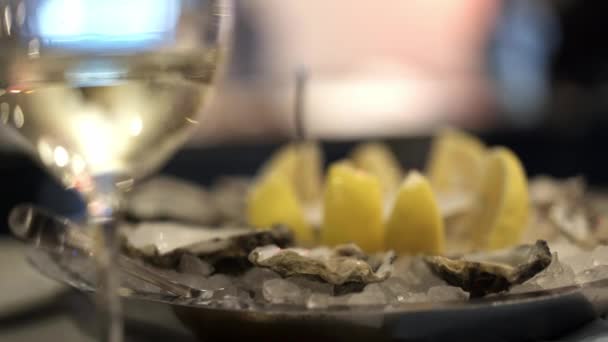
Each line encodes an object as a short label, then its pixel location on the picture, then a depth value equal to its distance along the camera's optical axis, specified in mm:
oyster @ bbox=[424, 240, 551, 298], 659
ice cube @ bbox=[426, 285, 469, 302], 661
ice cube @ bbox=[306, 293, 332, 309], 642
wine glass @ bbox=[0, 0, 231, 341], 614
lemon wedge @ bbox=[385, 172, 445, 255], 771
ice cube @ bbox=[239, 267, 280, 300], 688
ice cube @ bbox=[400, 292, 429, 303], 659
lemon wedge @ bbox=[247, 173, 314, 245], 839
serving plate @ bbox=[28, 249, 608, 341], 643
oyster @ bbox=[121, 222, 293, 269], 711
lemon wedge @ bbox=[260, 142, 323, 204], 967
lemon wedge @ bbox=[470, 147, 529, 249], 797
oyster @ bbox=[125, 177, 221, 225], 857
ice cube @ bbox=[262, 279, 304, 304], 660
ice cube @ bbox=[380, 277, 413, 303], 667
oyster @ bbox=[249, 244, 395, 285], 659
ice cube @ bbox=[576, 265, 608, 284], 683
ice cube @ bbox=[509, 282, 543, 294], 668
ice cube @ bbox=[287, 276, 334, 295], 669
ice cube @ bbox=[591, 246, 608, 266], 692
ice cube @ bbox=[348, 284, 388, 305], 651
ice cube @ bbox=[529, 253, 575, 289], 672
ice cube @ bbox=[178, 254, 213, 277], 706
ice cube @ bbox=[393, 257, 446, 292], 685
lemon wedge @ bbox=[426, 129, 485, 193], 924
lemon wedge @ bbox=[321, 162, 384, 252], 790
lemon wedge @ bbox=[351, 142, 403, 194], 977
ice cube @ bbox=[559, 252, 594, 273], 691
